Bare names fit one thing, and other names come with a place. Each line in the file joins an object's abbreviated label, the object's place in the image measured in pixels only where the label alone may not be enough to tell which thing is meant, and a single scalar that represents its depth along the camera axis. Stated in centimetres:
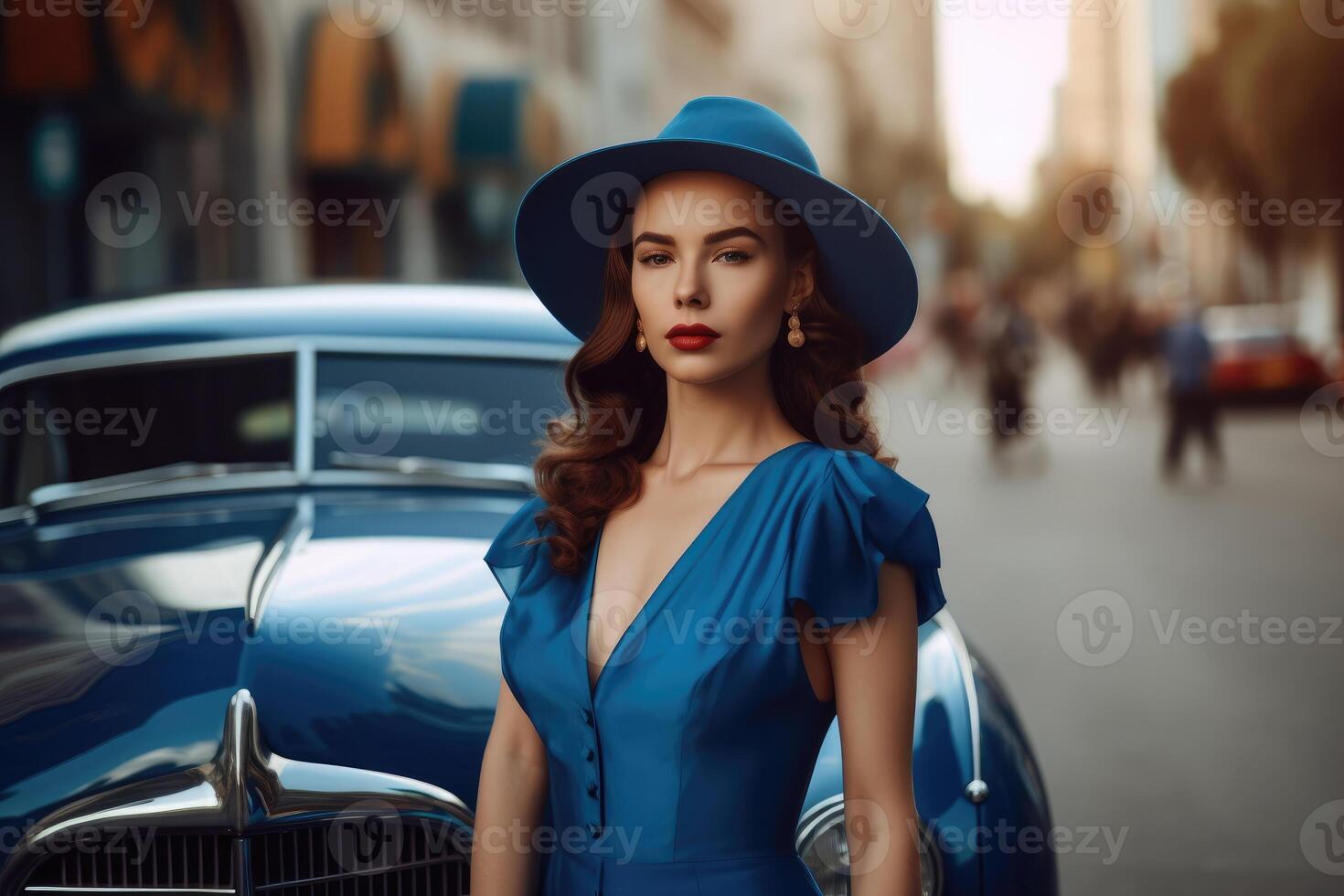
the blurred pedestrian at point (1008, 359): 1634
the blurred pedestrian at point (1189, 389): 1391
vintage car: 244
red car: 2211
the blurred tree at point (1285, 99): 2445
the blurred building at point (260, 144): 1216
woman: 173
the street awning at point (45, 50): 1151
